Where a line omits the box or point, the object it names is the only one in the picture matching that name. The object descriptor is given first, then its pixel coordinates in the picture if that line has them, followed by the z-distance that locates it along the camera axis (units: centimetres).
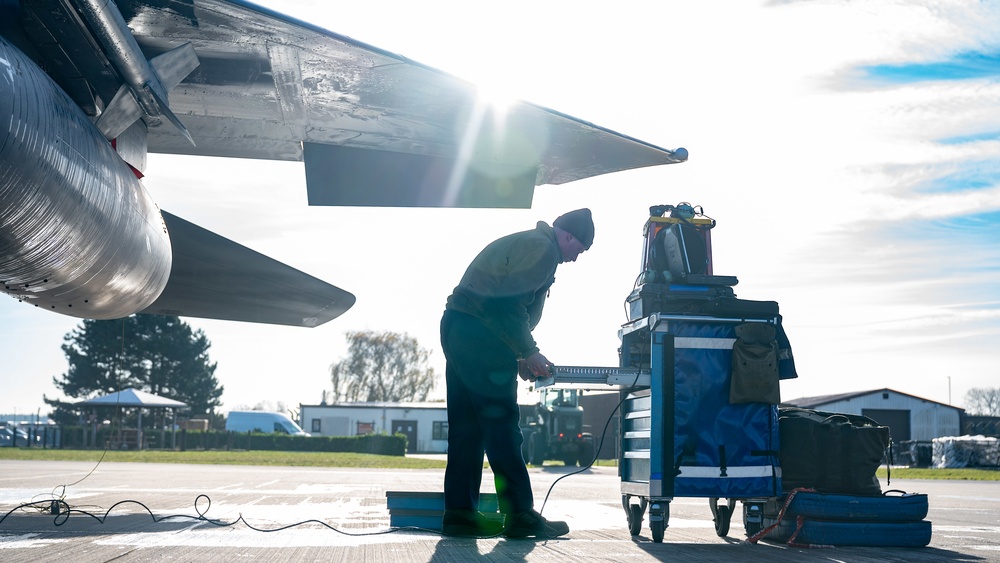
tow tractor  2600
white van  5691
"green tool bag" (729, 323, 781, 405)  482
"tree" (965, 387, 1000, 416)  10886
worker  420
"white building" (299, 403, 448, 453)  5703
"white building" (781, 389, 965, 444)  4788
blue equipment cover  484
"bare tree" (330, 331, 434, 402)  6481
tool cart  482
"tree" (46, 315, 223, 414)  5753
